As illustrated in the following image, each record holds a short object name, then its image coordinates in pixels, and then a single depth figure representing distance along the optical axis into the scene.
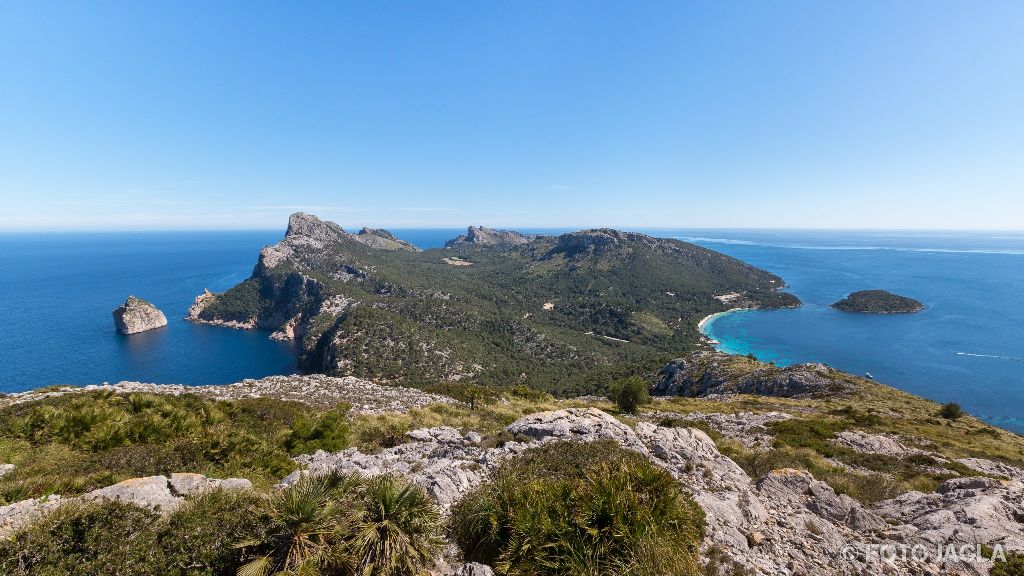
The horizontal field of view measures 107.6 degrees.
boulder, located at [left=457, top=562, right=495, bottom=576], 8.16
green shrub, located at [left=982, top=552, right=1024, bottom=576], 9.44
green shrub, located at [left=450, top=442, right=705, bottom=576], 8.09
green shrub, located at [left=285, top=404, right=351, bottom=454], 17.94
